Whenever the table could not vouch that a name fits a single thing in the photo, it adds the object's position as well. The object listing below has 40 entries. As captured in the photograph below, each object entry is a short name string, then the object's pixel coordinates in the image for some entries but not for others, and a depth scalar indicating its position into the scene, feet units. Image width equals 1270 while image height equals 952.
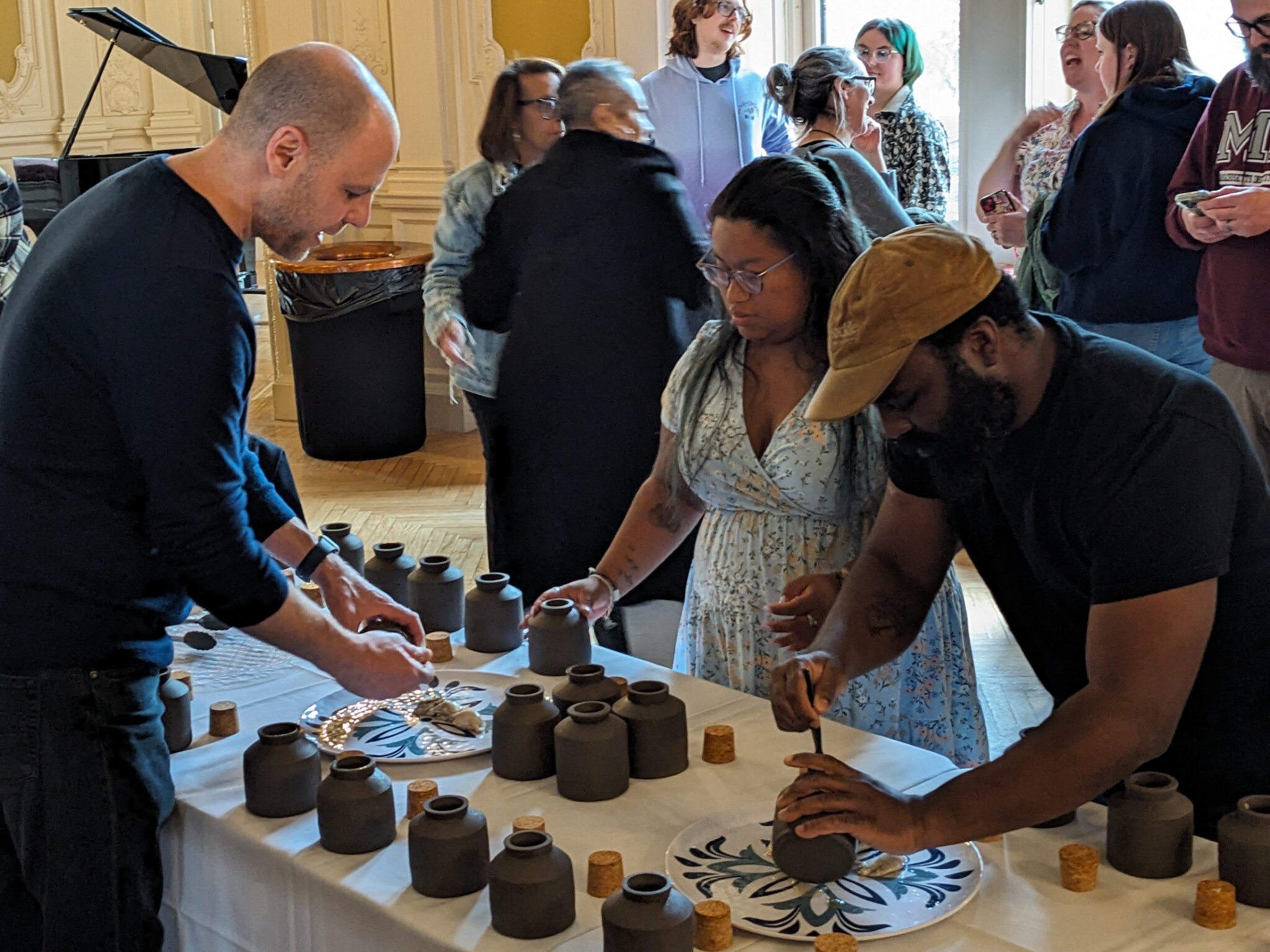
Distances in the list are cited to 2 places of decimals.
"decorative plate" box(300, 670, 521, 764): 6.37
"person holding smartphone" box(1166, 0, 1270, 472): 10.22
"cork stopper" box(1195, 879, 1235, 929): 4.69
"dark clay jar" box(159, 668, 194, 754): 6.41
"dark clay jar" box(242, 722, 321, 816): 5.74
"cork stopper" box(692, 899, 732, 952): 4.71
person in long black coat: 10.10
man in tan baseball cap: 4.87
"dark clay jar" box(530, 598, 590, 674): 7.27
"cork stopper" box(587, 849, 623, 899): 5.05
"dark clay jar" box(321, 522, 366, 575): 8.55
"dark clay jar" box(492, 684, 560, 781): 6.06
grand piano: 25.89
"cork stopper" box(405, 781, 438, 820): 5.68
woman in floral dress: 7.42
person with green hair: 15.94
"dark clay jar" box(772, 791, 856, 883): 5.01
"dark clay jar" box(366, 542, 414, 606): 8.37
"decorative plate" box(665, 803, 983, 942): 4.82
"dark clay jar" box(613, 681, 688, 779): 6.02
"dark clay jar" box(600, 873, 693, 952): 4.40
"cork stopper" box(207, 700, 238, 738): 6.63
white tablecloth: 4.76
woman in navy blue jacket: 11.77
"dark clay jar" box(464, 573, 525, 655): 7.66
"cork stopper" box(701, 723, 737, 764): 6.17
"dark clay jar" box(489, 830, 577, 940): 4.75
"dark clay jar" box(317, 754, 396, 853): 5.40
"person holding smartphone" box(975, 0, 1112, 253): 13.61
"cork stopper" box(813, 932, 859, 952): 4.59
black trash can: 21.29
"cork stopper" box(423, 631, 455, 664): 7.56
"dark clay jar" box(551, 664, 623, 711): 6.38
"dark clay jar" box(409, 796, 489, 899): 5.02
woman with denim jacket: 12.03
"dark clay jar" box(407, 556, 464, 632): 8.02
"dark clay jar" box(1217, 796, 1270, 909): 4.77
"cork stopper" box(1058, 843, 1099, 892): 4.93
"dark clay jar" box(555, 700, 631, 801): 5.82
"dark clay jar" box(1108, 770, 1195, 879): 4.95
